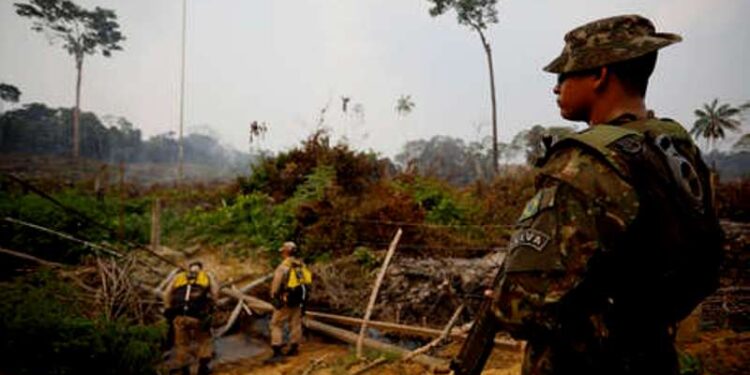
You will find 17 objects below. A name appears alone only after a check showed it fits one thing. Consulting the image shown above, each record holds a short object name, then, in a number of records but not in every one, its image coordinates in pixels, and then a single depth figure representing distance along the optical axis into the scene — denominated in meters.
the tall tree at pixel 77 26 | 36.69
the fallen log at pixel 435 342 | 6.73
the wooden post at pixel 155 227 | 12.34
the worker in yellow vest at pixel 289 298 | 8.67
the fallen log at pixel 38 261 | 9.73
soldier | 1.43
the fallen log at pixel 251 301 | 10.16
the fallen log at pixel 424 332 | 7.31
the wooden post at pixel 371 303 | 7.56
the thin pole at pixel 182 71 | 17.89
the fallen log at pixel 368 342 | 6.77
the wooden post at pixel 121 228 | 12.23
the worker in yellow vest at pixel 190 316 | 7.66
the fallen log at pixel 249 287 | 10.33
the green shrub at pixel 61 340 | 5.45
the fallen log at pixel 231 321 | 9.74
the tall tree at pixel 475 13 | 26.86
